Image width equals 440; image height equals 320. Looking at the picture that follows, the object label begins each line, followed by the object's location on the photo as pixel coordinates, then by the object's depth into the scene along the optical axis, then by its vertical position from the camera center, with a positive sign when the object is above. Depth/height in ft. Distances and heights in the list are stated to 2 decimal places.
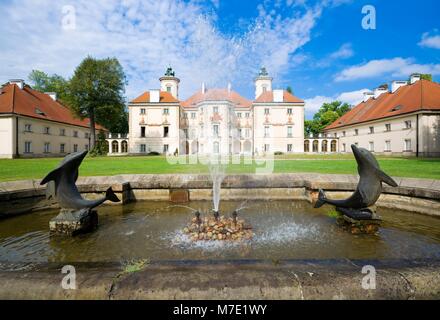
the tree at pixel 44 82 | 186.02 +62.20
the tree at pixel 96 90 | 116.64 +34.78
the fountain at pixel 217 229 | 14.91 -4.62
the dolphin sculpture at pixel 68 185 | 15.56 -1.65
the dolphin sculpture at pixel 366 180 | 15.47 -1.54
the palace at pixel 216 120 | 155.84 +22.38
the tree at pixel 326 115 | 205.77 +37.17
